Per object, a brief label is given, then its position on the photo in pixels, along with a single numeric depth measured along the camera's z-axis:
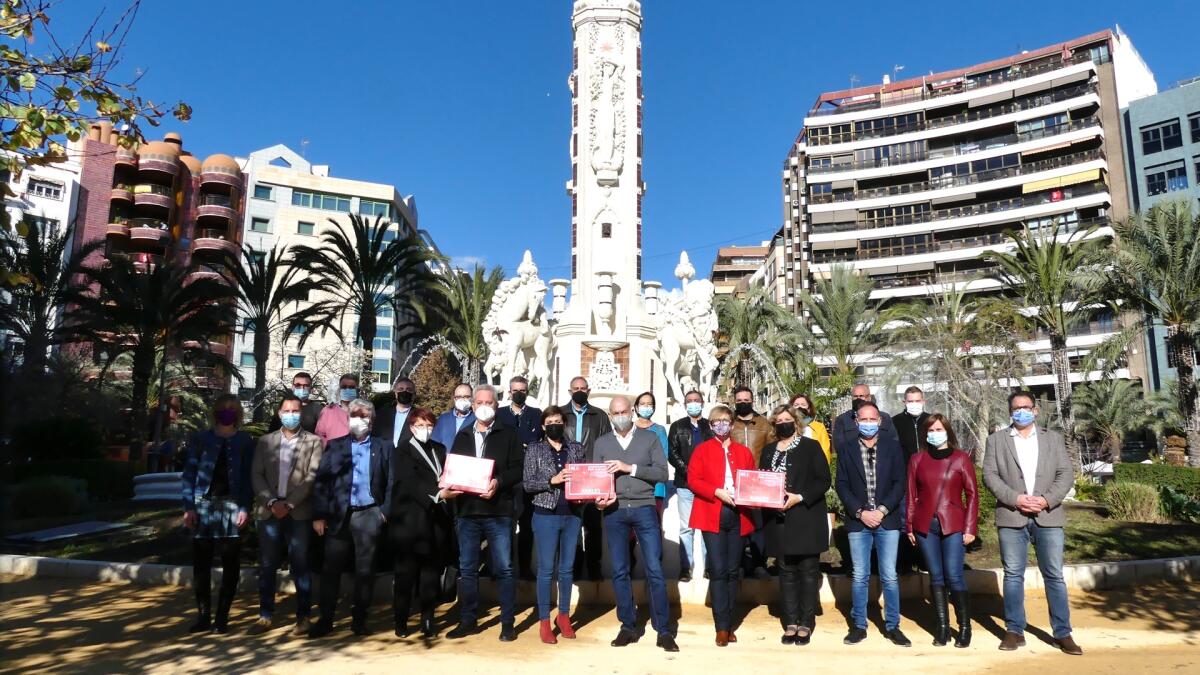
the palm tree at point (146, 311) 23.30
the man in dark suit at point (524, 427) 8.73
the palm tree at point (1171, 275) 22.05
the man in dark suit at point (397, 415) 8.51
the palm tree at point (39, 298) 24.28
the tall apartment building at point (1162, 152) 47.28
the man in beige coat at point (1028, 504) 6.79
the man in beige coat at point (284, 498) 7.21
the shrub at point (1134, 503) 13.05
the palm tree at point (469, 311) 33.88
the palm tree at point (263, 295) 24.69
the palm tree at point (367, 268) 24.33
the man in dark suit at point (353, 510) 7.09
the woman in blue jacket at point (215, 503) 7.08
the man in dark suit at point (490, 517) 7.03
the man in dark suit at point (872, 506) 7.05
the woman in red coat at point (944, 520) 6.94
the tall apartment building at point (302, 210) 61.88
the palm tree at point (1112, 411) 43.41
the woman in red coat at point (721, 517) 6.93
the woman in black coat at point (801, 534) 6.97
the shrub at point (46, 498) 13.75
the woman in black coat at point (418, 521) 7.01
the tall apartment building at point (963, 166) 53.75
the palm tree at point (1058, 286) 25.34
